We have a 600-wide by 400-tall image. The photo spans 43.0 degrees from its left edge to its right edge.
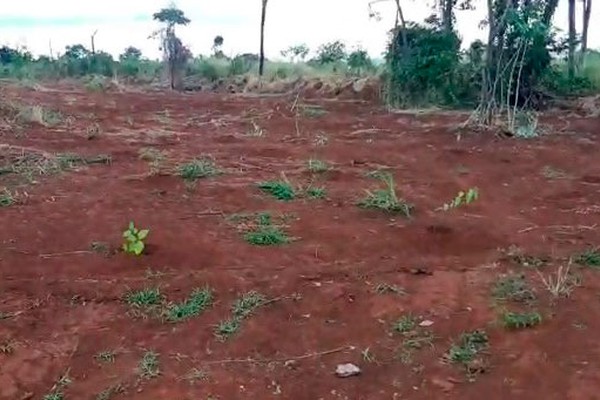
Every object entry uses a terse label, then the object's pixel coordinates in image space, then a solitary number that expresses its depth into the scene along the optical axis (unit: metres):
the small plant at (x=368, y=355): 2.64
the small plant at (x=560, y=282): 3.07
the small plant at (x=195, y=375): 2.55
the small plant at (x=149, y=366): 2.59
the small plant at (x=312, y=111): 10.12
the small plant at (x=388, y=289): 3.15
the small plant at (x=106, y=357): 2.69
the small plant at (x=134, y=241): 3.62
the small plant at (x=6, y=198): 4.55
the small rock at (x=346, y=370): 2.55
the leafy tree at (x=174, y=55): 17.16
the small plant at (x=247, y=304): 3.00
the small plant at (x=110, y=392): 2.47
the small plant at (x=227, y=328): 2.84
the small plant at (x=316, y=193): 4.85
